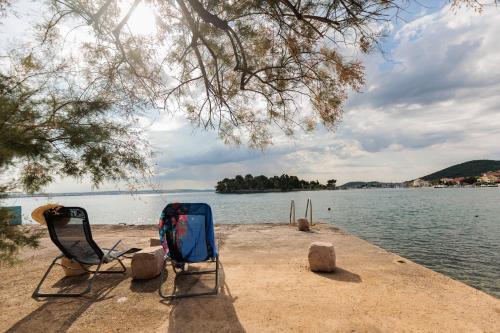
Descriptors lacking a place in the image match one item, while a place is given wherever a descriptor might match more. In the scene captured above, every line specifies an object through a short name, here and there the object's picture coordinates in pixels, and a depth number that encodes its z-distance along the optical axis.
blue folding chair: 4.21
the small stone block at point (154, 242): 6.05
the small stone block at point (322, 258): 4.76
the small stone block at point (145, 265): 4.50
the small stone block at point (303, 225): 9.49
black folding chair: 4.20
